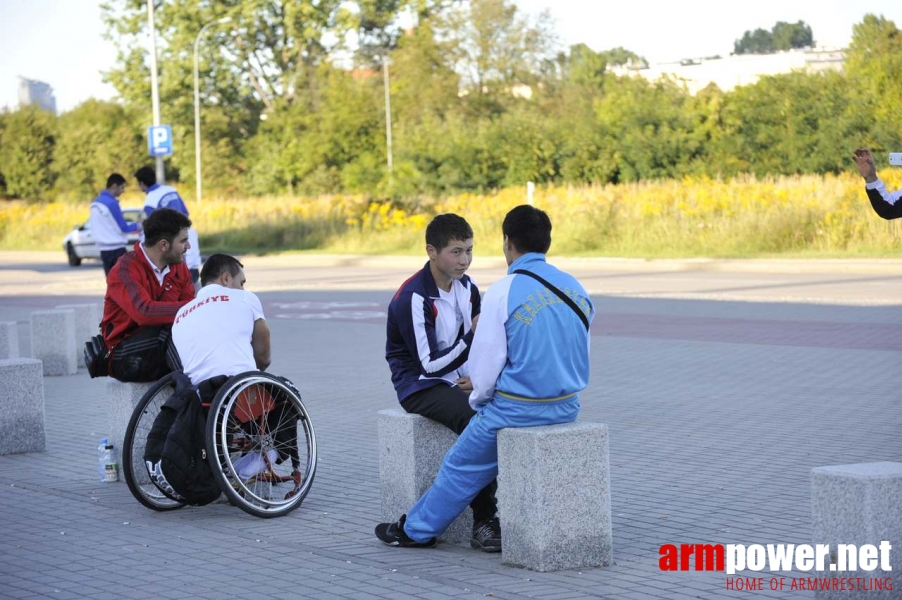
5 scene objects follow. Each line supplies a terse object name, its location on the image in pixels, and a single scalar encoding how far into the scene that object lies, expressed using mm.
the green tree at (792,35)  176500
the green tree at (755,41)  179250
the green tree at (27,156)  75312
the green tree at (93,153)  72500
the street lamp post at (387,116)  64938
